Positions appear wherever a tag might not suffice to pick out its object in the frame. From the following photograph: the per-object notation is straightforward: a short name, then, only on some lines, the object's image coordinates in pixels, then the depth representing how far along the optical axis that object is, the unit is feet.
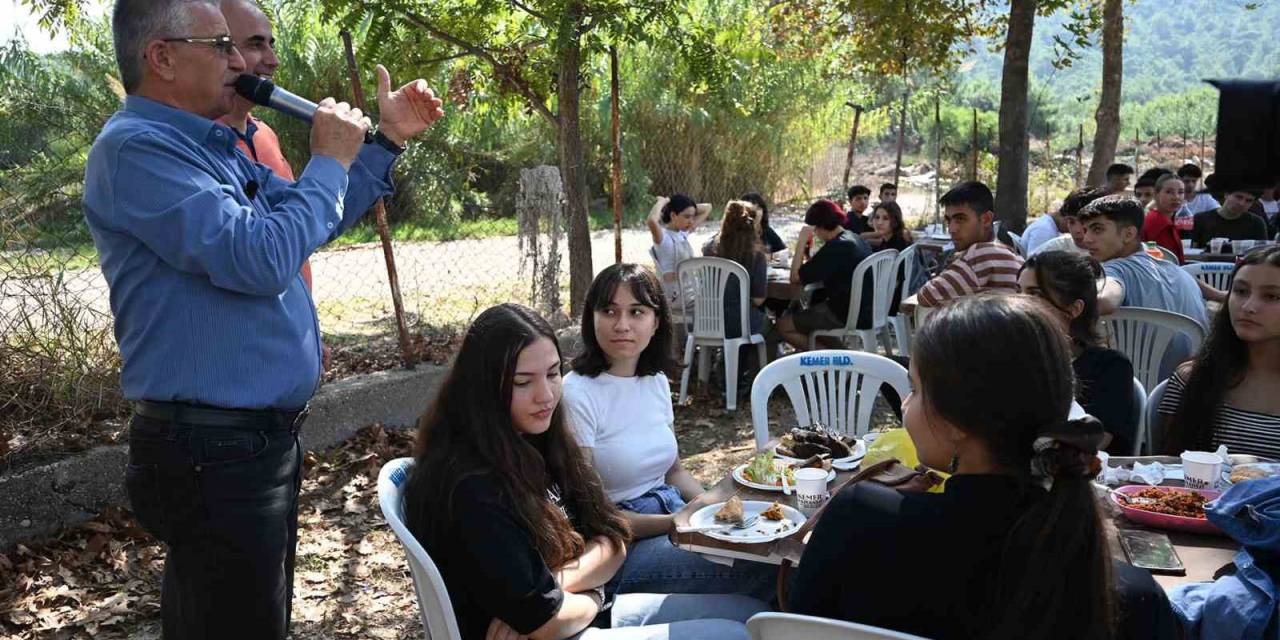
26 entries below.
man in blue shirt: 6.43
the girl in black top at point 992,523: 4.85
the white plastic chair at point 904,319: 24.31
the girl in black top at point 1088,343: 10.51
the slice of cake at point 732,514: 8.08
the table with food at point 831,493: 7.11
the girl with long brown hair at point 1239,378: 9.67
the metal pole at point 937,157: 43.50
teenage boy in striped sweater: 17.17
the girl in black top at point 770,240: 27.76
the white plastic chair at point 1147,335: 13.91
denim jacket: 5.89
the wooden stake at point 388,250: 16.79
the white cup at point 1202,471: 8.23
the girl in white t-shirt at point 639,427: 9.00
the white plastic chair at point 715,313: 21.88
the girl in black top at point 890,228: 27.71
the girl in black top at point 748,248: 22.45
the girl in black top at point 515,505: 6.63
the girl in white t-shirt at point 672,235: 24.09
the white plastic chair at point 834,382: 12.57
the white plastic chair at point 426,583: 6.39
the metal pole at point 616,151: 21.94
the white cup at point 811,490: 8.48
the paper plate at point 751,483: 8.88
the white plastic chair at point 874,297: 22.66
